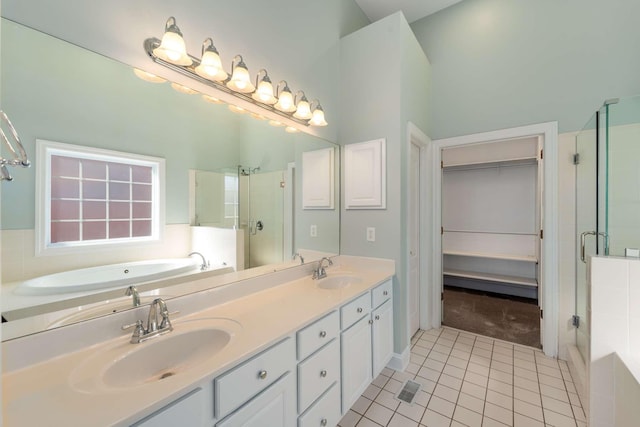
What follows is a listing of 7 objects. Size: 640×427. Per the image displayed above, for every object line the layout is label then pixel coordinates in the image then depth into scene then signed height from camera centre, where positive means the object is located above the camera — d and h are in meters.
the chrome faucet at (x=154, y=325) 1.05 -0.47
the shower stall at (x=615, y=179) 1.60 +0.24
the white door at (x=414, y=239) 2.69 -0.26
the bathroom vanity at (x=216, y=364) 0.74 -0.53
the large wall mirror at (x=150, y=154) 0.92 +0.31
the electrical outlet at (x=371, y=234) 2.28 -0.17
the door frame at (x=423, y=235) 2.84 -0.23
